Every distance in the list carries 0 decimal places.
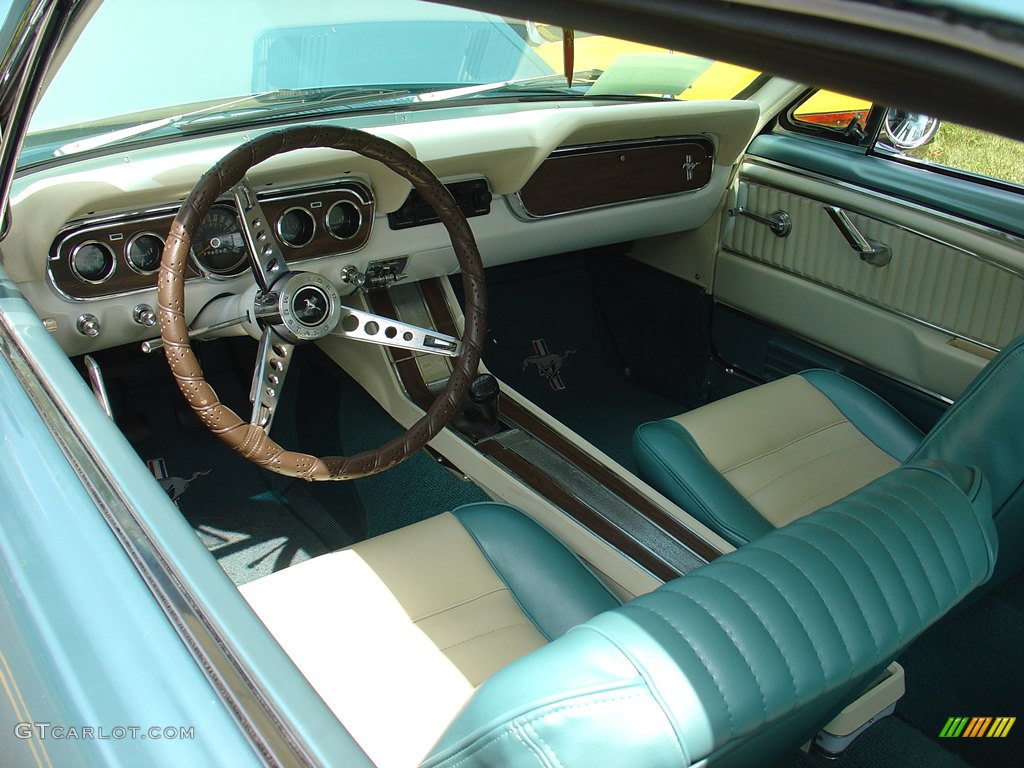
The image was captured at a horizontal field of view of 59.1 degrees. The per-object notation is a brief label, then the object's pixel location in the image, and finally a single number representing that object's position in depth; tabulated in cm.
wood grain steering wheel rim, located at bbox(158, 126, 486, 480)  140
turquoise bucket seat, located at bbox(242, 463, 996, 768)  67
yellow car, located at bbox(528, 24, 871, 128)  216
